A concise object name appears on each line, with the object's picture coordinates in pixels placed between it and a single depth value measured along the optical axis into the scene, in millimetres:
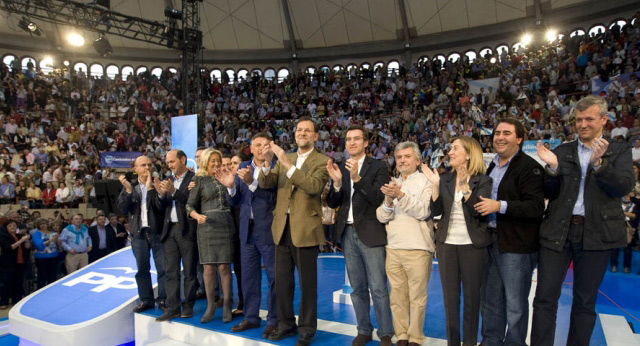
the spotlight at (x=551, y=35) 20094
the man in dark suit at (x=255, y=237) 4566
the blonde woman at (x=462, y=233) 3564
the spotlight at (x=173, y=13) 15383
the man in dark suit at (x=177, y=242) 5293
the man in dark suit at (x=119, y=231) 9985
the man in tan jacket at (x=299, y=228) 4109
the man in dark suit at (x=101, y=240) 9352
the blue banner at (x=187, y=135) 9078
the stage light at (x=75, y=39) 15430
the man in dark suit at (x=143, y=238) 5664
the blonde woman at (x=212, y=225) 4945
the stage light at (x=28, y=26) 15188
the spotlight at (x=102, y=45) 15672
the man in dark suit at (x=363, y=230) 3964
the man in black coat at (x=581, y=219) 3156
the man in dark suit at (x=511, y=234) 3412
